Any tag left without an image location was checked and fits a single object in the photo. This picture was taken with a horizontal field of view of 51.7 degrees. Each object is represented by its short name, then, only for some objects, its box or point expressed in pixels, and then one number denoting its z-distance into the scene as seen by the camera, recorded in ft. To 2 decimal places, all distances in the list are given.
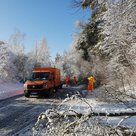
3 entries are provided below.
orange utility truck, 34.18
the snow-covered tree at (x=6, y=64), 63.57
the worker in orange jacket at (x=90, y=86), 39.88
